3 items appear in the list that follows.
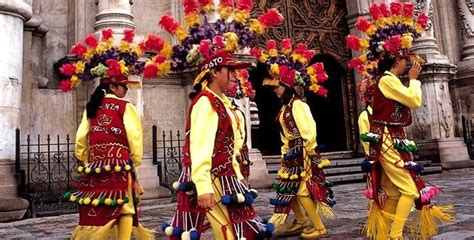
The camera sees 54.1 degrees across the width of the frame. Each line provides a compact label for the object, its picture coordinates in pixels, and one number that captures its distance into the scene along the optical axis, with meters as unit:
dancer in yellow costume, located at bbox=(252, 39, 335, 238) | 5.13
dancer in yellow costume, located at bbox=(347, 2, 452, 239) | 4.18
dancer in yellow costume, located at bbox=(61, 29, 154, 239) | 4.21
